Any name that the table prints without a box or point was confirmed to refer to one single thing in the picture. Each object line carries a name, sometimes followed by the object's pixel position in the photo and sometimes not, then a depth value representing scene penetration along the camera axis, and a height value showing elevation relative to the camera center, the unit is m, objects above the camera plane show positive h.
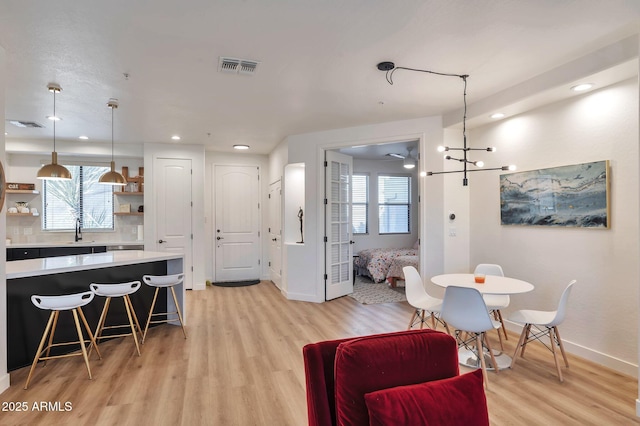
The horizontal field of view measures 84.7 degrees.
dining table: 3.01 -0.63
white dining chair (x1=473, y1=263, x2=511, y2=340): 3.35 -0.84
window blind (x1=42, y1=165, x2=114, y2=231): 6.23 +0.29
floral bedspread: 6.86 -0.88
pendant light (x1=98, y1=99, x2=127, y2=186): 4.40 +0.49
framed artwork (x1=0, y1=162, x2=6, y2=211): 2.69 +0.24
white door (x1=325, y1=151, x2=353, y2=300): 5.56 -0.17
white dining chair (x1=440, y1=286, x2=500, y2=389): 2.79 -0.78
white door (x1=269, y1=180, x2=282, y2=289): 6.41 -0.32
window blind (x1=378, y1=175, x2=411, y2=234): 8.41 +0.29
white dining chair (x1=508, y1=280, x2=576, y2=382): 2.88 -0.91
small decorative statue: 6.18 +0.02
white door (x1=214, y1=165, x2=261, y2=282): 7.05 -0.13
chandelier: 3.03 +1.31
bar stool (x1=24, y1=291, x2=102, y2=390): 2.80 -0.71
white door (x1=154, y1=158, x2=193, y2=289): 6.21 +0.18
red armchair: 1.21 -0.62
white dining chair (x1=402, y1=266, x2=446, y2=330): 3.58 -0.84
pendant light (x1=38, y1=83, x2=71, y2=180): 3.78 +0.50
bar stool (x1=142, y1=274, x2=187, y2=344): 3.76 -0.71
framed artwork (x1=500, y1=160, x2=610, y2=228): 3.17 +0.19
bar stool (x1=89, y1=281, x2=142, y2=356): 3.27 -0.77
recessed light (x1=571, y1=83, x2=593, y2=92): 3.09 +1.15
